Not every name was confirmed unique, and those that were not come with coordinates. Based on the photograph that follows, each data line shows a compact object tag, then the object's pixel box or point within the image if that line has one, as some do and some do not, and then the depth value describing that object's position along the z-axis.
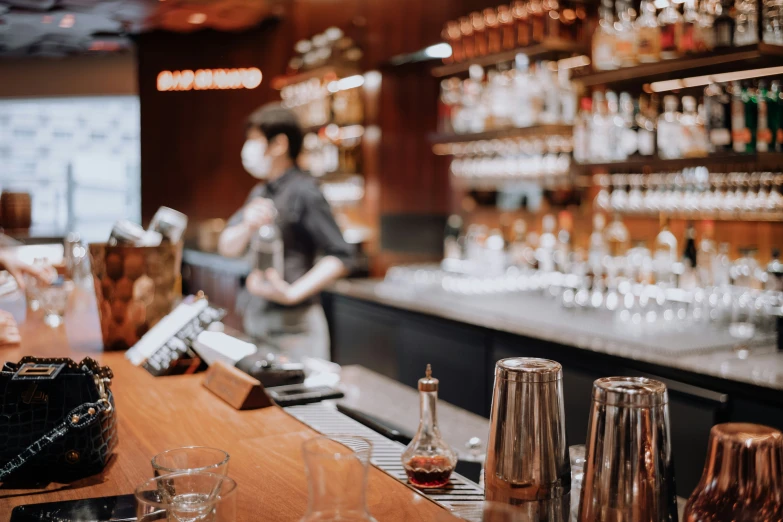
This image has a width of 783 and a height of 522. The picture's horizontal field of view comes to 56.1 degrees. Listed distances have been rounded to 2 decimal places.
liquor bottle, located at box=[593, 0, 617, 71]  3.53
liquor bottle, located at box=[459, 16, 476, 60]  4.72
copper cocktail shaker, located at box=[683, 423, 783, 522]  0.73
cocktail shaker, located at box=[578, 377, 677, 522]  0.81
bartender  3.11
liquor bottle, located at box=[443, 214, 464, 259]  5.14
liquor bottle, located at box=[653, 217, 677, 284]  3.52
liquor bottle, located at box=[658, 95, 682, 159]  3.38
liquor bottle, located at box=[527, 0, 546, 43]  4.12
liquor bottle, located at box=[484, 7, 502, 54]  4.49
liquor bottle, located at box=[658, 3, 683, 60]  3.23
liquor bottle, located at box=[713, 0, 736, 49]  2.96
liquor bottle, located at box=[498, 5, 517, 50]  4.40
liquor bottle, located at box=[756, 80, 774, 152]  2.98
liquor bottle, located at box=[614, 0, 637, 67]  3.40
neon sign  7.68
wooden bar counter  1.00
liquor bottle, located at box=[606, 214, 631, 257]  3.97
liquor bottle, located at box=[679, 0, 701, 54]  3.12
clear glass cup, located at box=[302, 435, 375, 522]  0.73
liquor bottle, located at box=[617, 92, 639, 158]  3.59
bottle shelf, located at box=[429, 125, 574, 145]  3.92
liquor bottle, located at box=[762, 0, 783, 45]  2.89
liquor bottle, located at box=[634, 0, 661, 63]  3.32
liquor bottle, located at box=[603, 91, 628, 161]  3.66
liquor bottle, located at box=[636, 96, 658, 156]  3.54
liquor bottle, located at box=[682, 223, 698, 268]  3.57
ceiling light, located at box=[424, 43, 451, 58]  5.03
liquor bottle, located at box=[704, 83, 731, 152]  3.11
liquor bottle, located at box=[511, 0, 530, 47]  4.25
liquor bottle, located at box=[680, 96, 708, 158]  3.26
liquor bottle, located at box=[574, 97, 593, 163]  3.78
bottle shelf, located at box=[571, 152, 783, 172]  2.92
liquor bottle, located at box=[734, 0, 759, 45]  2.92
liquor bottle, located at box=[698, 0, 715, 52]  3.02
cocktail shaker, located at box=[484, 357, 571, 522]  0.90
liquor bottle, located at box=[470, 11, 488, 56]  4.62
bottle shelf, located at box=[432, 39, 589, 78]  3.91
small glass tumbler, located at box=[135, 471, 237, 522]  0.77
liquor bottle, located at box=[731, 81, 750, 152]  3.05
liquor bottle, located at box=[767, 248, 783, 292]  3.03
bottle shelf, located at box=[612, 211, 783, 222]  3.32
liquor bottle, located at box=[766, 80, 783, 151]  2.98
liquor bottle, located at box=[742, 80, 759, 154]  3.03
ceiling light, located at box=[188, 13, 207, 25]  7.06
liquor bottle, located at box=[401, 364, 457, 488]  1.12
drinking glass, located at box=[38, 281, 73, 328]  2.27
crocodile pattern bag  1.08
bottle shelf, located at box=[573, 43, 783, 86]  2.85
